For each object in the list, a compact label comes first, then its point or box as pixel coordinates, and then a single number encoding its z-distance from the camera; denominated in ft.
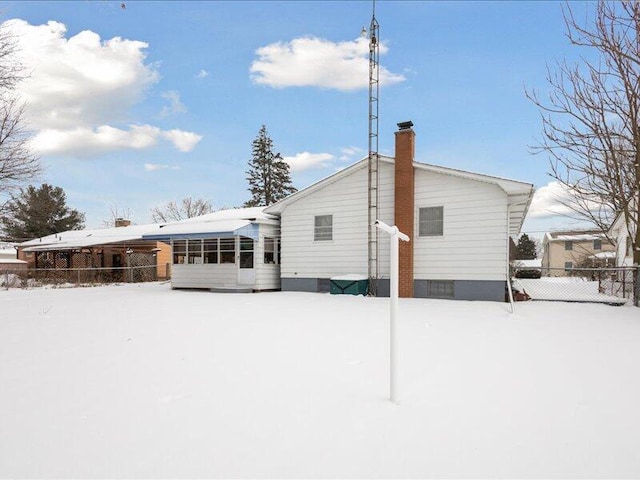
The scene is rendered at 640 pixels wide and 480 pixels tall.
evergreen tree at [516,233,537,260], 220.10
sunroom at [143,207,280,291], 58.58
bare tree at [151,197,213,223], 186.19
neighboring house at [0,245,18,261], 150.85
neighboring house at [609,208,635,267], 65.12
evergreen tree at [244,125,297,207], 147.02
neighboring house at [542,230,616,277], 147.13
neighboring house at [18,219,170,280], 94.94
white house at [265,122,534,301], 44.91
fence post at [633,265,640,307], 41.78
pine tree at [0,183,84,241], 146.41
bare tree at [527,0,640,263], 40.81
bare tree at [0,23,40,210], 53.88
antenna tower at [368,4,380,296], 51.01
